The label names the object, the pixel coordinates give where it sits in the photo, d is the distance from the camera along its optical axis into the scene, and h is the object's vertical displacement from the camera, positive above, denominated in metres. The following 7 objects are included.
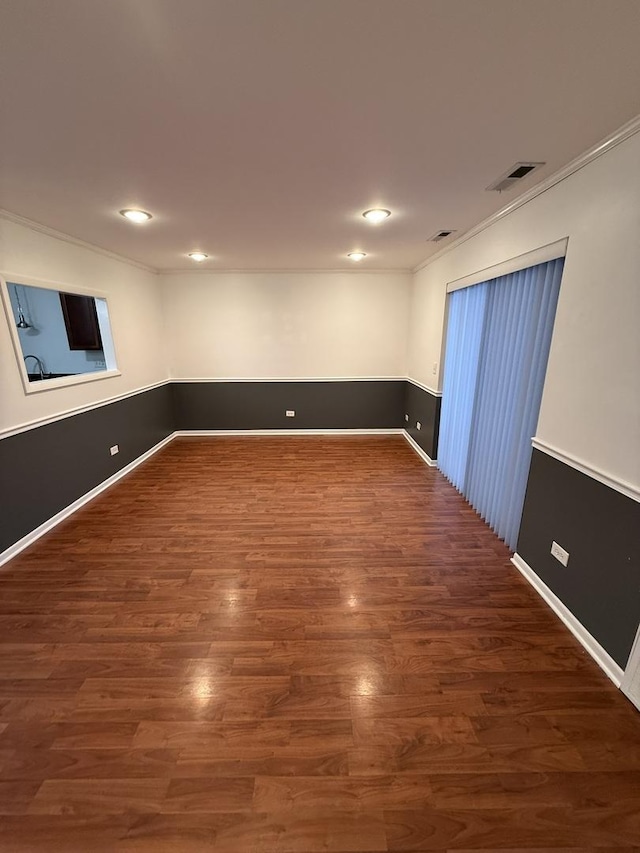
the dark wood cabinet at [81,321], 4.04 +0.21
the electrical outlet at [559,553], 1.96 -1.25
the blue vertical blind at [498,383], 2.32 -0.39
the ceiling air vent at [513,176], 1.87 +0.91
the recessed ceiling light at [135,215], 2.54 +0.93
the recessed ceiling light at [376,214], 2.52 +0.91
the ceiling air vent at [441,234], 3.07 +0.93
